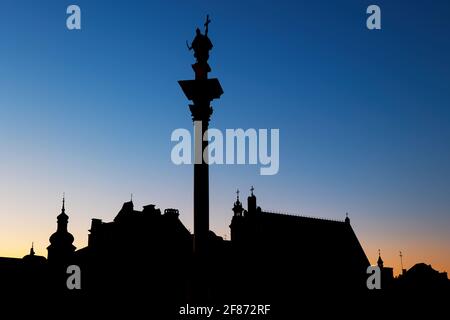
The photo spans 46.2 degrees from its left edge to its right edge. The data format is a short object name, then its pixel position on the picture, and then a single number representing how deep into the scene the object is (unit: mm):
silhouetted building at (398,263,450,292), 62469
